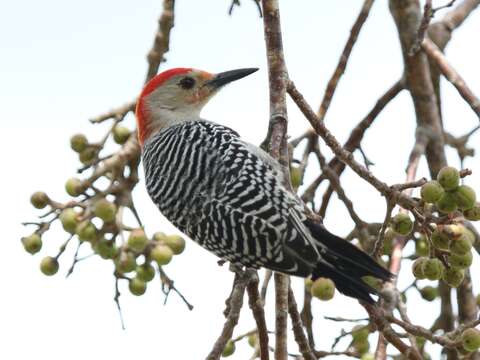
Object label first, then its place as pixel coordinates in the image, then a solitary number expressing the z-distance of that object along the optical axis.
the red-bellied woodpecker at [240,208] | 7.71
